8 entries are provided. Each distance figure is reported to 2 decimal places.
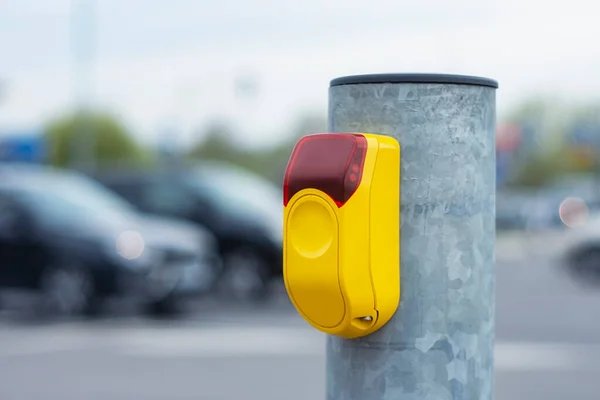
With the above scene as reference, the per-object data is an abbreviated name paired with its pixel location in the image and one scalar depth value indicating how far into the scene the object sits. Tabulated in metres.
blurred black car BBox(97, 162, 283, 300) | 14.70
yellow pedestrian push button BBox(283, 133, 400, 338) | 2.11
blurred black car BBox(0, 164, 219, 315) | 12.30
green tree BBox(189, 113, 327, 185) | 78.62
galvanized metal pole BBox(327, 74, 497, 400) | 2.20
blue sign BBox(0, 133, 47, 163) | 23.91
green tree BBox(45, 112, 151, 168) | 72.31
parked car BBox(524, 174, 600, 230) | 44.49
